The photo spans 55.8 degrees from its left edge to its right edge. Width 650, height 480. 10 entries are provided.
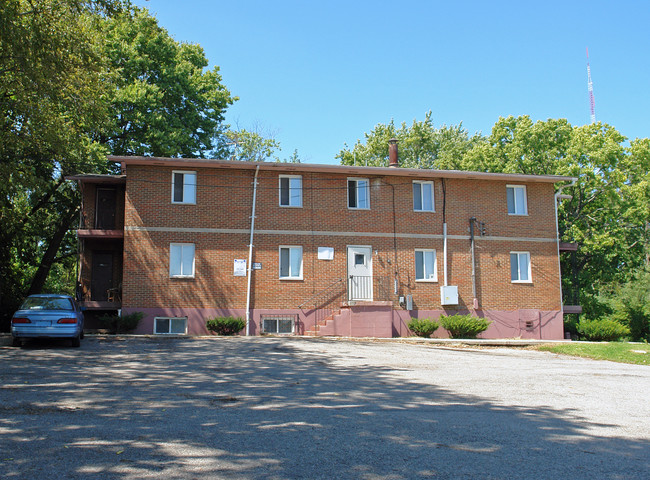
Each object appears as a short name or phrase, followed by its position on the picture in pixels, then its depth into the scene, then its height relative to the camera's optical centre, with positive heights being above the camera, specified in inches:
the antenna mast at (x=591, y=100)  2817.4 +918.3
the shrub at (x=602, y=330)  1066.1 -53.8
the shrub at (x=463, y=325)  932.0 -38.3
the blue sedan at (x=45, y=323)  620.1 -22.2
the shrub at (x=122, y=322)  866.1 -30.0
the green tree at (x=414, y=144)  2011.6 +529.0
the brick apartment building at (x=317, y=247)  926.4 +84.4
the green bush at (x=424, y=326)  939.3 -40.3
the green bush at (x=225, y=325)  888.3 -35.6
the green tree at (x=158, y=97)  1258.6 +438.5
